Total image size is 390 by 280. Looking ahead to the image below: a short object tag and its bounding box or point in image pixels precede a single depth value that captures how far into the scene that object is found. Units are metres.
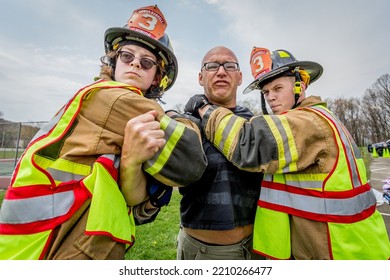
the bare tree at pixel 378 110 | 48.34
